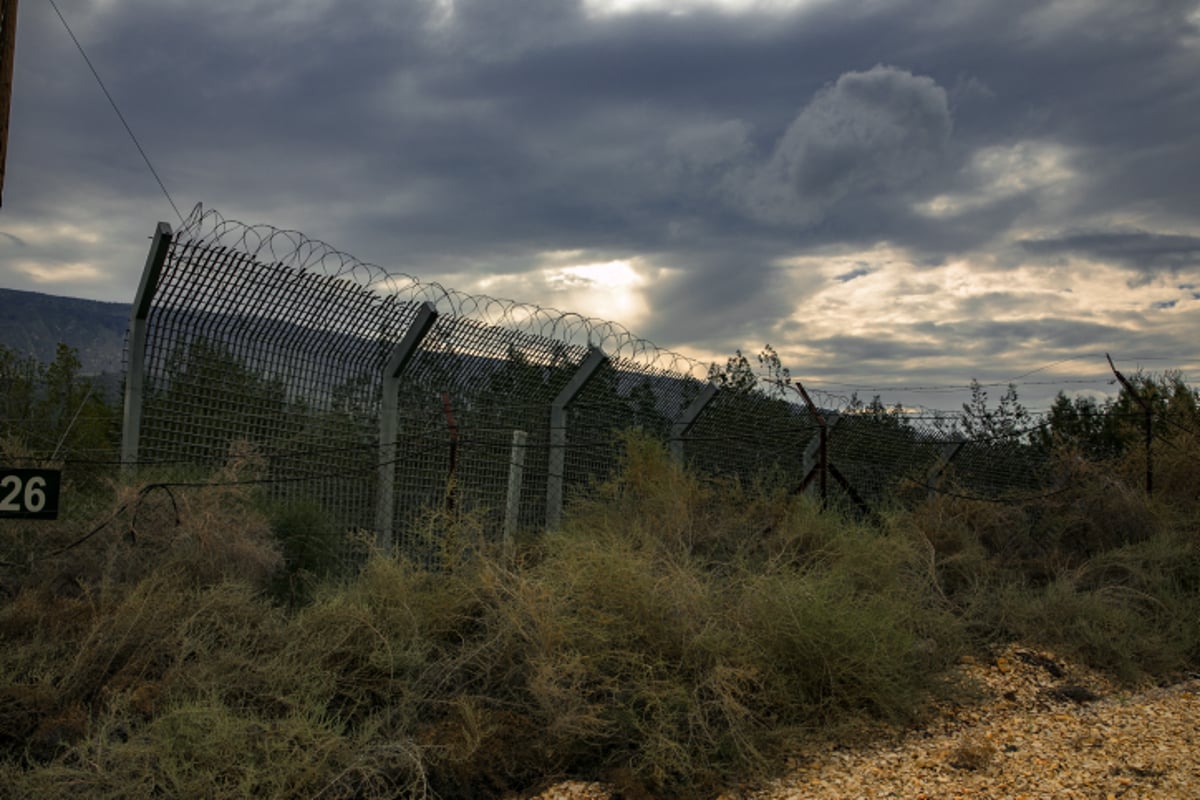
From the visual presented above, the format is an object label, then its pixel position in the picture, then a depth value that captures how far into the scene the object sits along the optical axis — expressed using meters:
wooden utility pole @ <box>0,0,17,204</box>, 4.72
